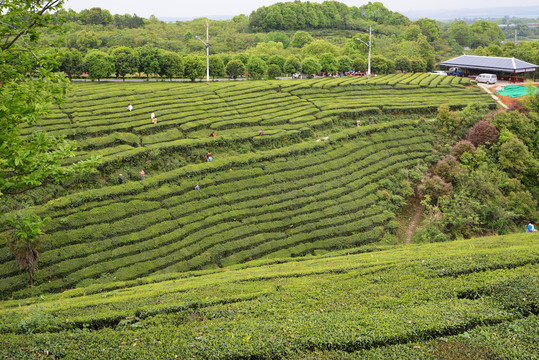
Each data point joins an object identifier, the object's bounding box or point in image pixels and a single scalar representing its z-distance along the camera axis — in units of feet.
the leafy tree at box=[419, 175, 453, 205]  99.76
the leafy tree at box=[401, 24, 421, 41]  322.55
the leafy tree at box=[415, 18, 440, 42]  354.95
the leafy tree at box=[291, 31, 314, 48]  297.94
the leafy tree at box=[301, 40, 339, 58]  230.07
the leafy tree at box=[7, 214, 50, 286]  60.18
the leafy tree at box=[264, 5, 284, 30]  372.17
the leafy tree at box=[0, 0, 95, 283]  37.19
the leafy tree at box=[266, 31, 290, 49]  321.73
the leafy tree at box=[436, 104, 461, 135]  127.34
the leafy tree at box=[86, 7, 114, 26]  269.66
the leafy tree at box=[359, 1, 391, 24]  436.35
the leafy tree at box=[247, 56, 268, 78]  177.68
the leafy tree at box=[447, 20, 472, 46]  356.18
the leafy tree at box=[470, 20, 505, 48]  356.59
